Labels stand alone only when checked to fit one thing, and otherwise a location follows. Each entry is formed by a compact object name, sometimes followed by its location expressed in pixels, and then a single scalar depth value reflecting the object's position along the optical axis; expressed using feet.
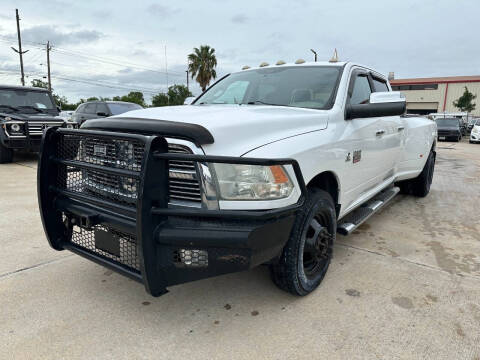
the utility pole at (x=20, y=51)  100.17
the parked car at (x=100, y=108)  39.99
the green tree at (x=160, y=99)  178.09
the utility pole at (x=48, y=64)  120.67
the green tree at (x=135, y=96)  224.12
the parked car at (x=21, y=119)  27.86
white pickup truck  6.40
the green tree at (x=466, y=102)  132.05
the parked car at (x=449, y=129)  69.32
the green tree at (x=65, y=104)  198.92
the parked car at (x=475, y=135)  66.20
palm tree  135.23
